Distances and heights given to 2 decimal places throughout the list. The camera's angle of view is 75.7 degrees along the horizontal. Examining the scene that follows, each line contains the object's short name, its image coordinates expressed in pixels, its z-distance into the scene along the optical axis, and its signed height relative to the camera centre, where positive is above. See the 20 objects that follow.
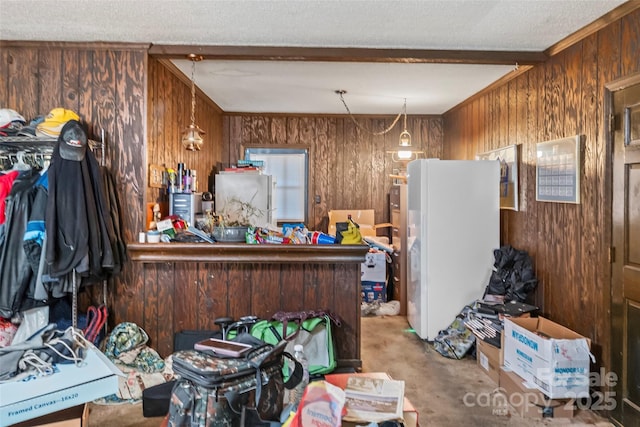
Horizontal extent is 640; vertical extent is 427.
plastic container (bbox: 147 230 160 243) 3.12 -0.21
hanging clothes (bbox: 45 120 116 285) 2.57 -0.02
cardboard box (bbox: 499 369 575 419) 2.61 -1.26
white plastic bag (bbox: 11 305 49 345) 2.71 -0.75
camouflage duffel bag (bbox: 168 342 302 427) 1.63 -0.73
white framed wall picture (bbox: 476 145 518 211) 3.83 +0.32
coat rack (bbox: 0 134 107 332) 2.80 +0.42
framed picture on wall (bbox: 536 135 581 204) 2.97 +0.30
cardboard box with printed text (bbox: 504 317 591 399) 2.58 -0.99
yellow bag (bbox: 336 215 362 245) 3.16 -0.19
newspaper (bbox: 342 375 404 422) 1.42 -0.70
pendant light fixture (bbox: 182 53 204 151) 3.63 +0.63
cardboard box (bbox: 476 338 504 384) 3.07 -1.17
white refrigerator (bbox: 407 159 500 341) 3.86 -0.25
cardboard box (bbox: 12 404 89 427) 1.56 -0.81
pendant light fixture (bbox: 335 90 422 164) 4.92 +0.89
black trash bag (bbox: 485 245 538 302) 3.50 -0.59
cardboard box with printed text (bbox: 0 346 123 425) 1.47 -0.68
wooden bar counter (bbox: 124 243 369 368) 3.18 -0.66
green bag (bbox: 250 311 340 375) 2.81 -0.87
